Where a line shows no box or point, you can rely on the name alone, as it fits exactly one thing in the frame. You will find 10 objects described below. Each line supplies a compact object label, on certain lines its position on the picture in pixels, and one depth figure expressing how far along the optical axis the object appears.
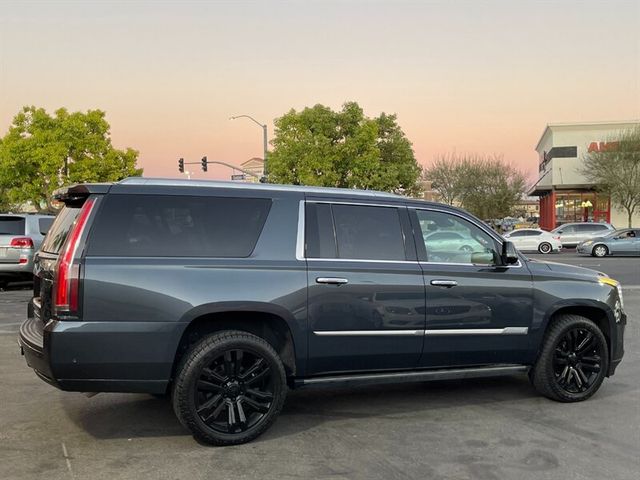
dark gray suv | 3.99
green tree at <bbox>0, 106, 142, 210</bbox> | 40.94
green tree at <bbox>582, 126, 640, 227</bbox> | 42.22
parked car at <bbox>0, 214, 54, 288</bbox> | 12.63
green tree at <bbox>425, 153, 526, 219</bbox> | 59.91
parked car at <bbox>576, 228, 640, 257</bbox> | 26.53
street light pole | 40.62
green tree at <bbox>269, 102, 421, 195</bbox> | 40.12
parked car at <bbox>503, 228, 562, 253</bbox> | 30.33
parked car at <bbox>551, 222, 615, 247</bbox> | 31.69
